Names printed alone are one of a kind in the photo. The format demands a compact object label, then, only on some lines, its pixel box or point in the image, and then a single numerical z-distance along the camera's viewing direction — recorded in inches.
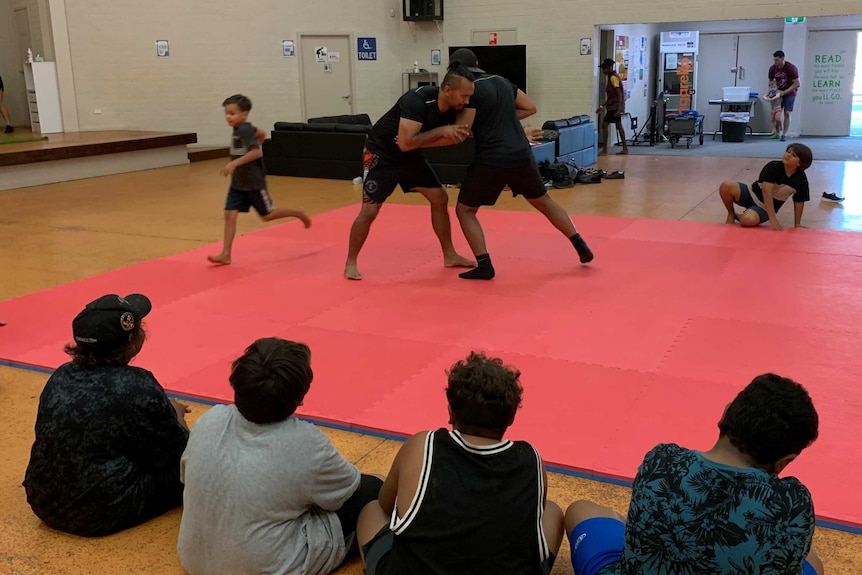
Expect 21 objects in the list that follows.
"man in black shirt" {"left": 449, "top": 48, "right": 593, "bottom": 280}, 223.3
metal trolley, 595.2
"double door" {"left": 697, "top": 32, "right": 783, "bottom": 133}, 664.4
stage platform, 443.5
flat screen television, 558.6
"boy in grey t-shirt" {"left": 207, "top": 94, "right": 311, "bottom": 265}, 242.7
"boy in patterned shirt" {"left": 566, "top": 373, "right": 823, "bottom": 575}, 72.7
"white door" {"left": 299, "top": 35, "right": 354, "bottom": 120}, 597.3
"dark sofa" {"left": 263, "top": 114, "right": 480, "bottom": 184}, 427.5
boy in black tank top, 81.2
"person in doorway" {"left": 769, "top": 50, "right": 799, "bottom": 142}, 605.3
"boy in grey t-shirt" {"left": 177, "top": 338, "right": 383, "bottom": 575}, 91.4
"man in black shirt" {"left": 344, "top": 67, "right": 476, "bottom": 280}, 216.8
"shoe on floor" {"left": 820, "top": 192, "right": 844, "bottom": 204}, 350.4
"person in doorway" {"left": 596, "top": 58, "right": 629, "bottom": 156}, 550.0
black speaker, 579.2
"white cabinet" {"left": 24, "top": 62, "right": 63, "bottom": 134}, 550.0
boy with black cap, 103.6
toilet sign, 599.6
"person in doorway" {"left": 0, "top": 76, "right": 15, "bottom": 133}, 603.2
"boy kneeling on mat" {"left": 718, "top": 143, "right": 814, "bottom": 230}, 280.7
